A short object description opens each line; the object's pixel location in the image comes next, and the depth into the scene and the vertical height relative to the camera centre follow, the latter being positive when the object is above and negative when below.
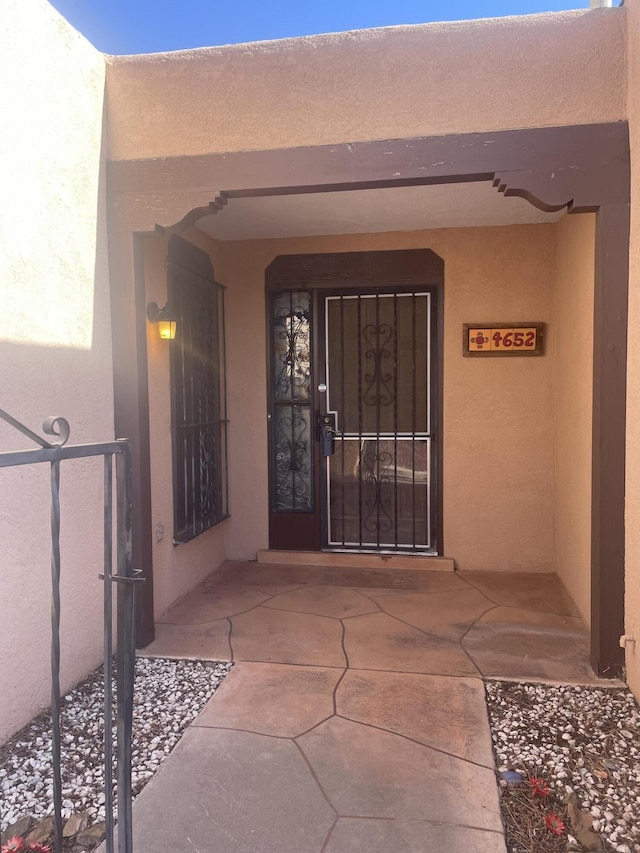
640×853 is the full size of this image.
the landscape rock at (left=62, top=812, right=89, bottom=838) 1.82 -1.40
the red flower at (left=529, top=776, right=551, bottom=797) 1.97 -1.37
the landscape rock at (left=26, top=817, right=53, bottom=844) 1.80 -1.41
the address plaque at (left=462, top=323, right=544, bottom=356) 4.34 +0.56
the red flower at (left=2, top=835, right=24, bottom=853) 1.72 -1.38
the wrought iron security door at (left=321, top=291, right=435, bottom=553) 4.65 -0.10
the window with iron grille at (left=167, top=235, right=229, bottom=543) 3.88 +0.13
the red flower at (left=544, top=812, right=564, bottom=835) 1.80 -1.38
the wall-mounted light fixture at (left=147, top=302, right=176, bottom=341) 3.53 +0.60
